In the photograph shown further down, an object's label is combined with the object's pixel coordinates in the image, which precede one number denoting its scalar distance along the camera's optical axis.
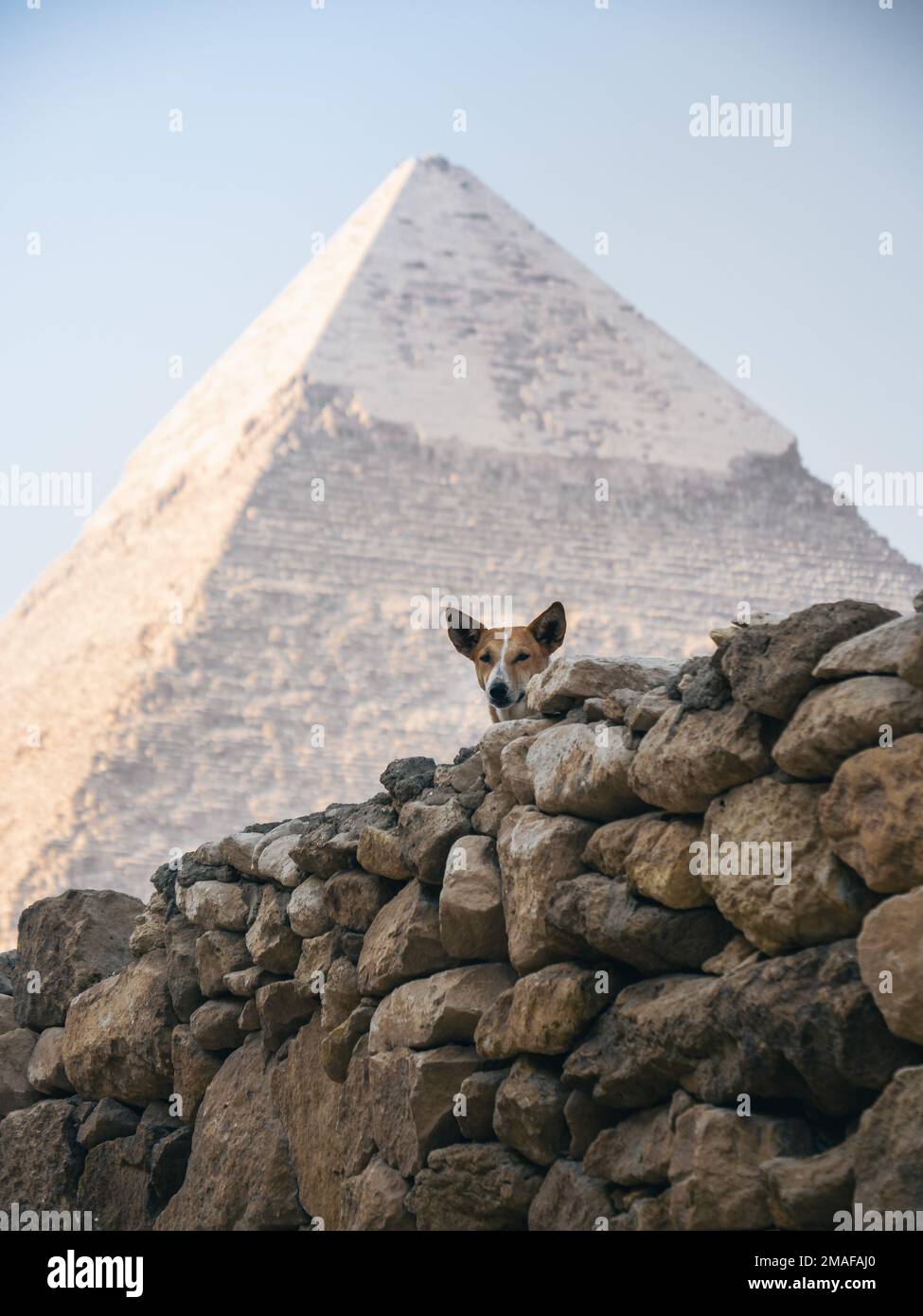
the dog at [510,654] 10.66
